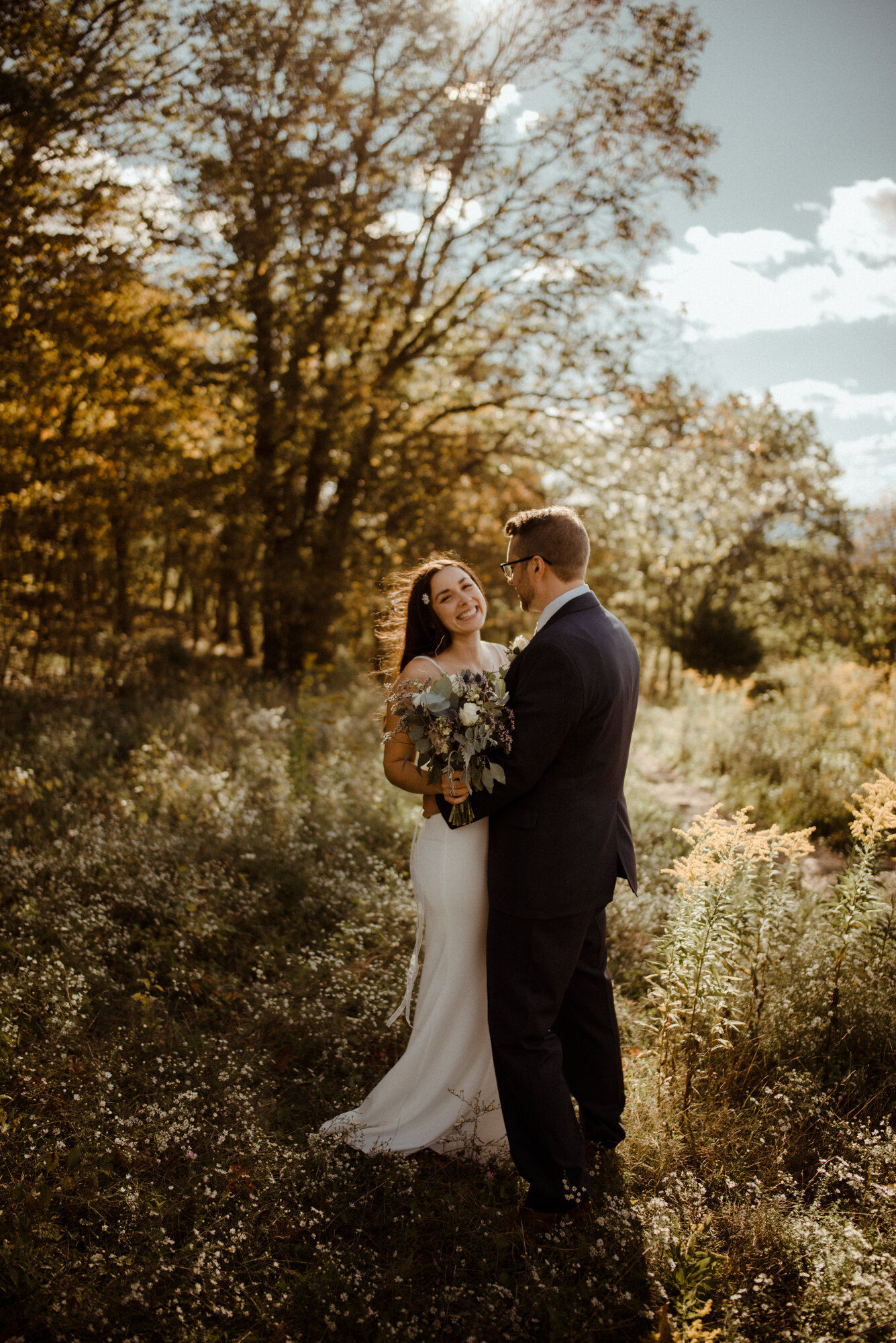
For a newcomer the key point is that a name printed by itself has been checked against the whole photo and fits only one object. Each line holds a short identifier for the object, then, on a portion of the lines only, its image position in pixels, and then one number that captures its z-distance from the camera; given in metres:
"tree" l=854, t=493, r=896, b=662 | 15.00
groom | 2.79
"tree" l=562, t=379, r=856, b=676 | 11.06
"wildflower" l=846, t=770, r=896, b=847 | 3.54
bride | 3.18
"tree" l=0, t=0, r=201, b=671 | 6.76
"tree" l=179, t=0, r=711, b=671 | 9.35
